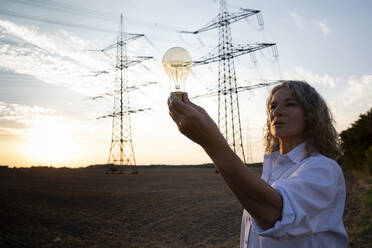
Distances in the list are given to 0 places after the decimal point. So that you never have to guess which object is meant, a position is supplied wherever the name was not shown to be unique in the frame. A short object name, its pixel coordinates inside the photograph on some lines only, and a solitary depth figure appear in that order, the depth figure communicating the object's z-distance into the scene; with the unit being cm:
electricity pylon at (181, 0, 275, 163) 3612
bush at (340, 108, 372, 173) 3291
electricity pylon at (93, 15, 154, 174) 4706
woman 119
